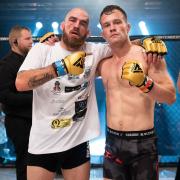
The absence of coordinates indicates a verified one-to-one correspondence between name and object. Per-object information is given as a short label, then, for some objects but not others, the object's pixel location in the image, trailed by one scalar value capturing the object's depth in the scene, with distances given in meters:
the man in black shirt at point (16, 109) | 2.49
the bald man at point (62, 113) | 1.92
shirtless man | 1.82
